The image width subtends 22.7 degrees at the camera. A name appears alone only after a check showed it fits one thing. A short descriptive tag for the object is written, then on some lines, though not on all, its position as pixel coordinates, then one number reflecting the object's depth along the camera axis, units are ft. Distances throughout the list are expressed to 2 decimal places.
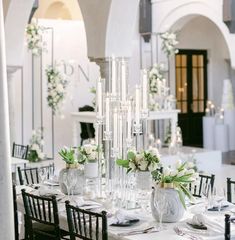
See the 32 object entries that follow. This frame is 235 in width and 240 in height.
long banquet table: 13.23
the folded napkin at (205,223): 13.47
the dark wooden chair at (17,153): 29.67
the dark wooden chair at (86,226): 13.03
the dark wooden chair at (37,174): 20.27
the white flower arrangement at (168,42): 43.27
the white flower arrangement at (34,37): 37.82
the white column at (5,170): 10.37
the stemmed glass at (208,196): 15.01
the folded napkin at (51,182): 19.31
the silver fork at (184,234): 13.10
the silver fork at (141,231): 13.49
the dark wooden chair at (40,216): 14.87
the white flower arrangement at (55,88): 39.17
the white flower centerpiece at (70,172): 17.72
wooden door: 53.12
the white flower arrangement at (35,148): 36.15
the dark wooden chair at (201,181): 17.36
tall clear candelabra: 16.87
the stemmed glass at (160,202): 14.26
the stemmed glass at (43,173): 18.63
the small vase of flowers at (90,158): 18.19
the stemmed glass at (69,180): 17.54
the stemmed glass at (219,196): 15.23
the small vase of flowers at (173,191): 14.40
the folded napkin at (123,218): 14.17
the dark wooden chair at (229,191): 16.92
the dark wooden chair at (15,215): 16.88
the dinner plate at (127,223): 14.07
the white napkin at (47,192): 17.54
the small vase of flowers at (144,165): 15.98
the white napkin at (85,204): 16.07
